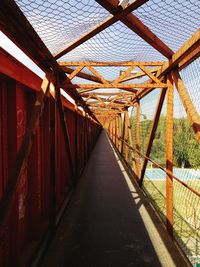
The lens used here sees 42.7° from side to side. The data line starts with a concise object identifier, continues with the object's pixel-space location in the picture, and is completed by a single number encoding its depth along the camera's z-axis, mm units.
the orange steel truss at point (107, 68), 2055
